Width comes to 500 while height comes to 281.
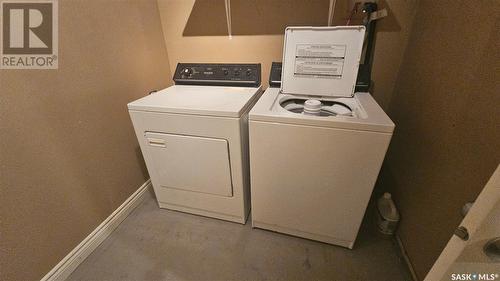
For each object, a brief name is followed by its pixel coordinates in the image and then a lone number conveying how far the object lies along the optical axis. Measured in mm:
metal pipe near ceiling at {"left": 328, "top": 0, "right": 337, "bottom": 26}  1480
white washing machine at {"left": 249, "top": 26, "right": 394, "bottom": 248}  1056
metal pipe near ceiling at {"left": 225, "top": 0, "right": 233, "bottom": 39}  1653
